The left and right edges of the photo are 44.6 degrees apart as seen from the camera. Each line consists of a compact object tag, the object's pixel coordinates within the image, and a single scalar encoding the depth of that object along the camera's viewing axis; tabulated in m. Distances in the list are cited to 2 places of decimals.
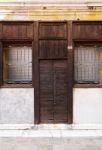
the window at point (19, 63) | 3.81
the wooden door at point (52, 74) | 3.73
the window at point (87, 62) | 3.82
